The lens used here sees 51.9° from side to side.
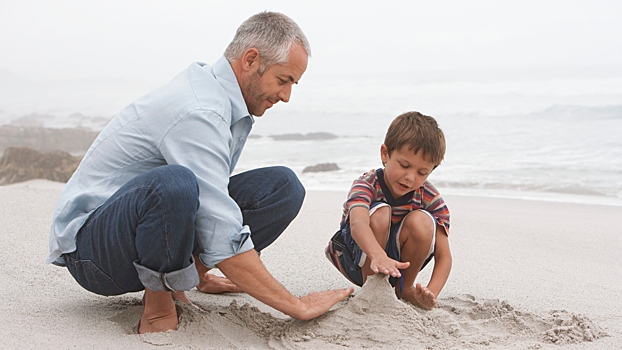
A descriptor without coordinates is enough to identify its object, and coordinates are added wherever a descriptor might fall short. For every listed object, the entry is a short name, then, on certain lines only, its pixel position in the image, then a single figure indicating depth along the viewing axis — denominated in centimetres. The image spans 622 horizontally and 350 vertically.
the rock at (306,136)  1450
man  200
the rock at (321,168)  905
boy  253
